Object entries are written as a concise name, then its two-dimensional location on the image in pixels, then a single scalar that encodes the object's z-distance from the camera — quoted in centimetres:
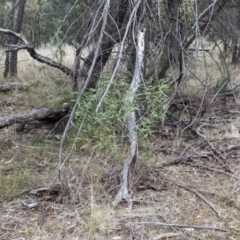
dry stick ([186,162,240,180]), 340
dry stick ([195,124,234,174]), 361
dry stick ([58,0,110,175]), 279
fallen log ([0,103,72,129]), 409
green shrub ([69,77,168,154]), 268
